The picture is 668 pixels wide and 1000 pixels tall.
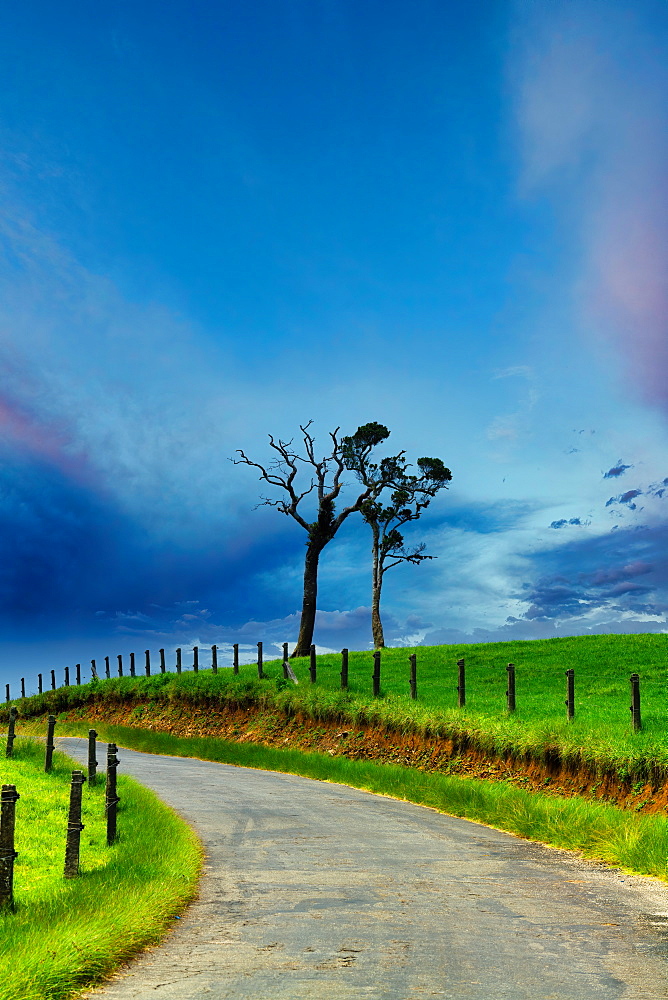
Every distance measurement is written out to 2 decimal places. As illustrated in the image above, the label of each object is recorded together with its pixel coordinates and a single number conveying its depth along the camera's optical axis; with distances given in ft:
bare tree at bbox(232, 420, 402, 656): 165.58
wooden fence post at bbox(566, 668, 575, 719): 76.02
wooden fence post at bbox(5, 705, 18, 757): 109.29
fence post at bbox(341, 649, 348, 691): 110.22
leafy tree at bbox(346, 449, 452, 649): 181.88
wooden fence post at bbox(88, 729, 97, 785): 74.43
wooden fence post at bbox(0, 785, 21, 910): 35.81
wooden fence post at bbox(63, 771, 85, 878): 42.39
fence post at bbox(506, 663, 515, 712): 83.30
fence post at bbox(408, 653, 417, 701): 99.30
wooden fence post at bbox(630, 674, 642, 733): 67.97
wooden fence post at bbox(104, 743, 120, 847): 51.03
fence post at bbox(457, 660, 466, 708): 90.04
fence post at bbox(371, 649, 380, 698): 103.45
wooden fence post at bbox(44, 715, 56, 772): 96.78
